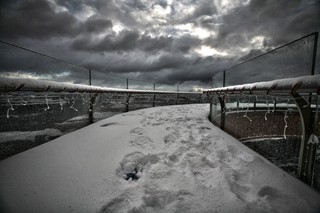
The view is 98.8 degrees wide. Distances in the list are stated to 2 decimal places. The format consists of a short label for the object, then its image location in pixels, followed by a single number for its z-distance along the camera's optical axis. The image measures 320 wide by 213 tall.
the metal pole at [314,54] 2.21
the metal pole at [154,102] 11.00
